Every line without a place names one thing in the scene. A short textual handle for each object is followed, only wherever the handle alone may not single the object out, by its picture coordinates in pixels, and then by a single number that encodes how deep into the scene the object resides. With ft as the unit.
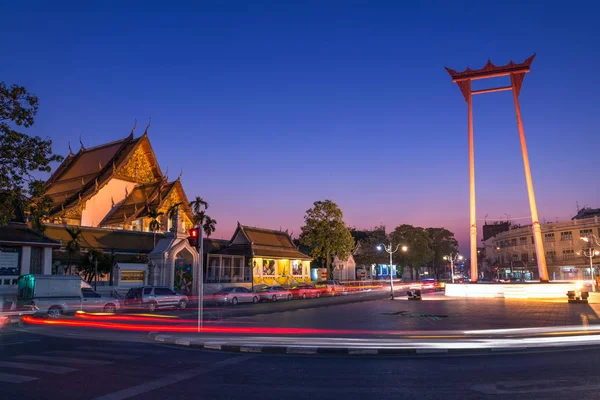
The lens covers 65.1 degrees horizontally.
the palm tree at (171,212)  158.71
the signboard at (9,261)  96.66
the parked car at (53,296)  79.25
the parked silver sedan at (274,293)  130.52
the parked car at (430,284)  208.07
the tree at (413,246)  255.29
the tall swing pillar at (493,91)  117.40
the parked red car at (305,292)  148.15
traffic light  50.60
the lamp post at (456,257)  277.07
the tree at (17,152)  65.36
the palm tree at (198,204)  177.27
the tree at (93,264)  121.60
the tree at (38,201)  67.97
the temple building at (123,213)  124.16
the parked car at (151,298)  94.38
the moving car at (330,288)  160.45
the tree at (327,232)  184.14
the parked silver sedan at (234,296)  117.70
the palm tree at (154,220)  151.64
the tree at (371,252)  258.98
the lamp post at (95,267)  118.70
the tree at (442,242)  314.55
